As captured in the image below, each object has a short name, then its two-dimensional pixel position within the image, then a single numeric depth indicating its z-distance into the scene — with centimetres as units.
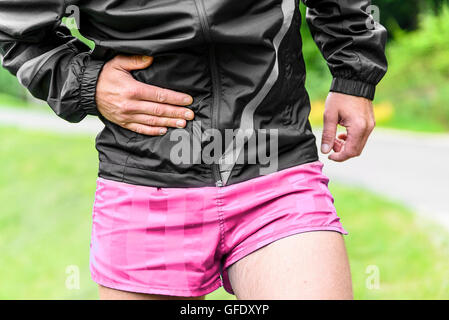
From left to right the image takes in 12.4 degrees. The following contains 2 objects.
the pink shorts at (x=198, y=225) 329
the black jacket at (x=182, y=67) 327
